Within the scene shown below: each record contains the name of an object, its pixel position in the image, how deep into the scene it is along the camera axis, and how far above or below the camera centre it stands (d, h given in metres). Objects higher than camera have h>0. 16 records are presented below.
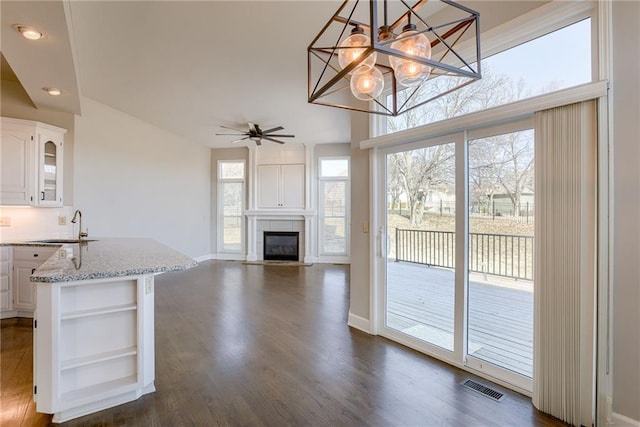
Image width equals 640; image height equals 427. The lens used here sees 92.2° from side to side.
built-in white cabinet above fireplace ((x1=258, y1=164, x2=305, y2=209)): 8.04 +0.74
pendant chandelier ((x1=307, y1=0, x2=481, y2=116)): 1.11 +0.76
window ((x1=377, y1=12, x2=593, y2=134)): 1.98 +1.03
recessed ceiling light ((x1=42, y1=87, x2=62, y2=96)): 3.68 +1.50
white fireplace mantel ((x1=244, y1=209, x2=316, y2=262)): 7.92 -0.13
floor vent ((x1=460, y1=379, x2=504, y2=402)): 2.23 -1.32
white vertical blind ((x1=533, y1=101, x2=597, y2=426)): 1.87 -0.30
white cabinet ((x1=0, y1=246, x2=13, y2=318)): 3.70 -0.79
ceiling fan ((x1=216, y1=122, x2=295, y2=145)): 5.78 +1.56
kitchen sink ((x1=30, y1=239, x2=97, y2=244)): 4.00 -0.36
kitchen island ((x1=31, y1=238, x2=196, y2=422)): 1.93 -0.81
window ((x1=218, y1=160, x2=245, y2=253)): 8.34 +0.27
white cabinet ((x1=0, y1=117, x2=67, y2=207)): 3.85 +0.67
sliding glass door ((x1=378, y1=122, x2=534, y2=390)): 2.34 -0.31
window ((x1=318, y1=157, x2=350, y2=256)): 7.83 +0.23
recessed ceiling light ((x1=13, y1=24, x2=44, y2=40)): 2.46 +1.50
